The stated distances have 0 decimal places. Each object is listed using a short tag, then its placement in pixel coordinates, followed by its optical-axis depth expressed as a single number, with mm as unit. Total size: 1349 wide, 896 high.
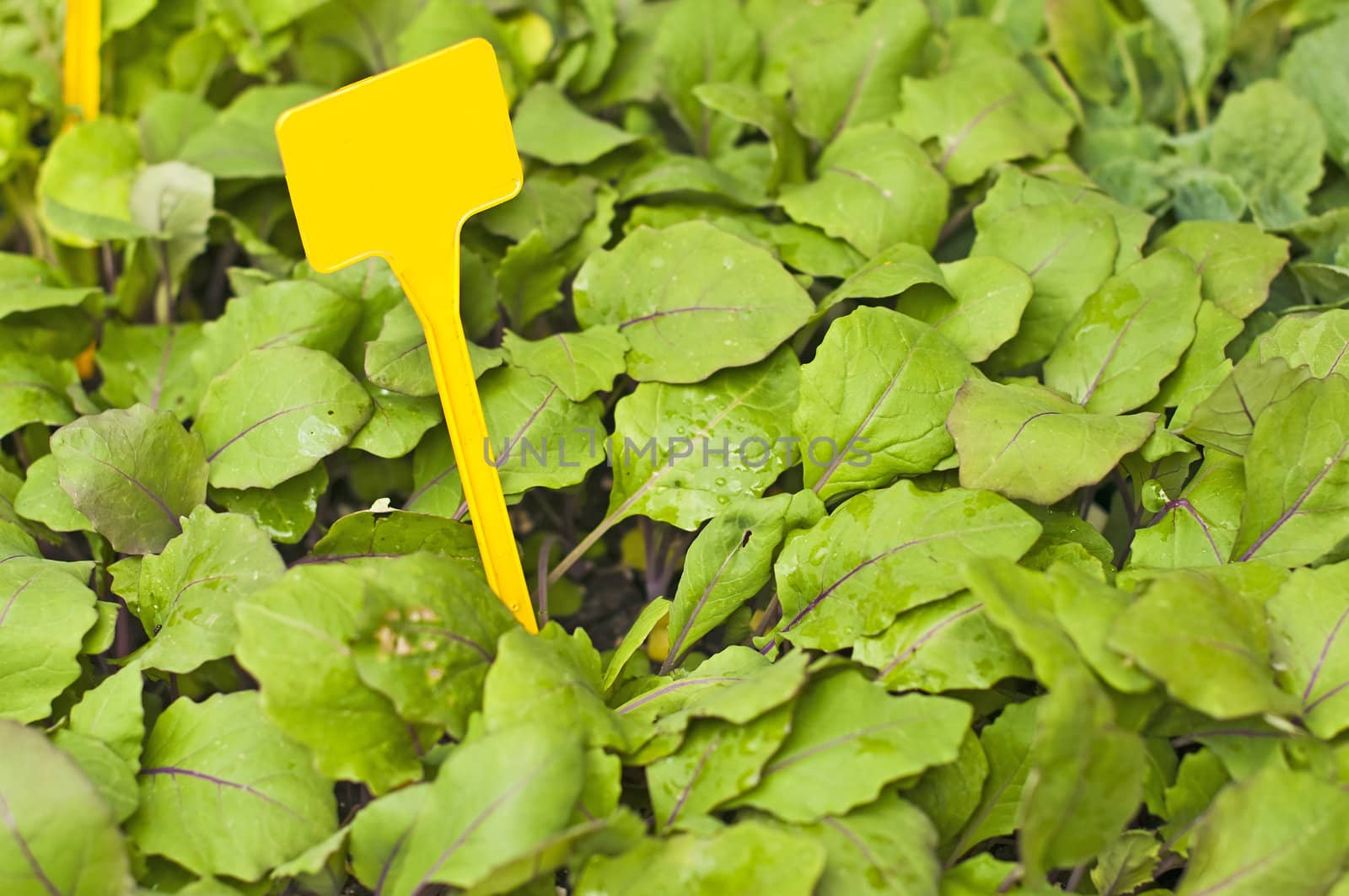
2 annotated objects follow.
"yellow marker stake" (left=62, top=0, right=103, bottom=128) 921
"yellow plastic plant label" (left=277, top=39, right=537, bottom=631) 750
